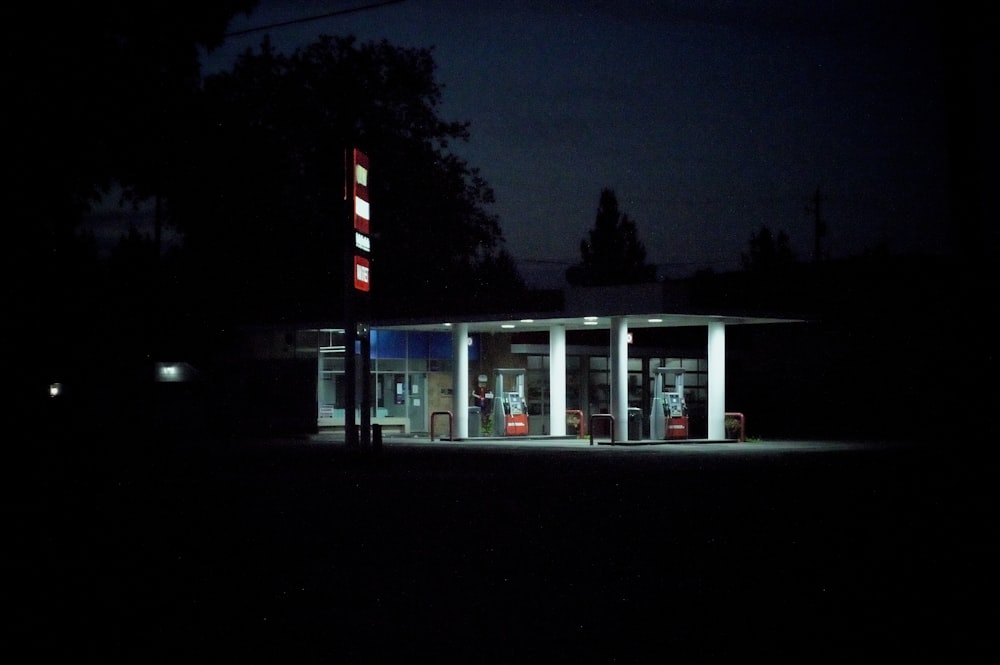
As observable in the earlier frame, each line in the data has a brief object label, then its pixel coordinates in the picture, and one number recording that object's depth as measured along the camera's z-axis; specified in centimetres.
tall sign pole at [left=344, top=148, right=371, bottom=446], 3259
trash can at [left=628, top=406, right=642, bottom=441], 4181
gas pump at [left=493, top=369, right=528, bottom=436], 4519
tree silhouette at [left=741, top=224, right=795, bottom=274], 12669
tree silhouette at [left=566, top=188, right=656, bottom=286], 12681
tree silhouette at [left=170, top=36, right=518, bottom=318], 6372
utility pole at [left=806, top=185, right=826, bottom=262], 8694
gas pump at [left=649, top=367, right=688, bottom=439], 4141
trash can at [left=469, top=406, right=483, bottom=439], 4494
